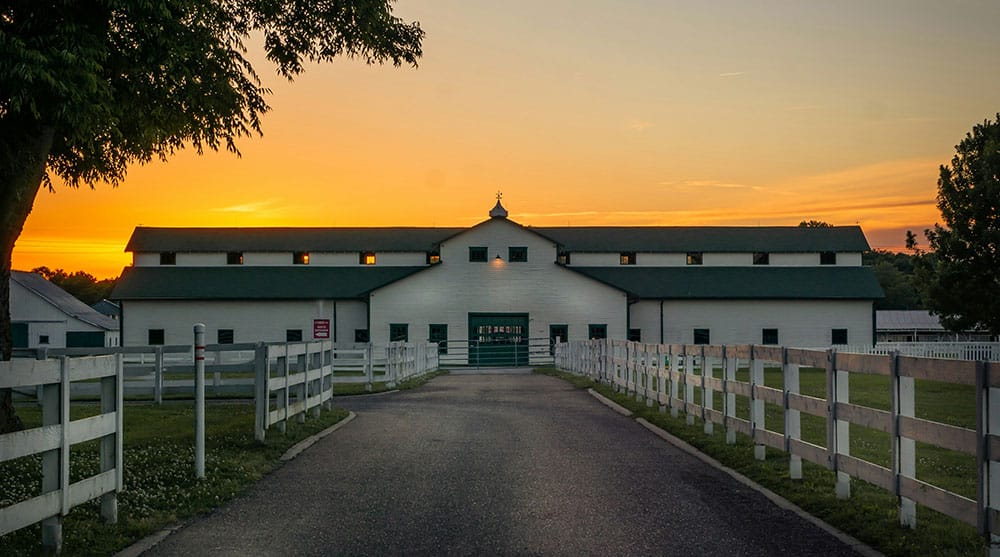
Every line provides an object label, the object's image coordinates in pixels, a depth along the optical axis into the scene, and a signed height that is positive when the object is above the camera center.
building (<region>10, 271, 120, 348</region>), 76.12 +0.43
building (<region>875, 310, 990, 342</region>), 93.69 -0.93
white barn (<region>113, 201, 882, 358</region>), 53.88 +1.92
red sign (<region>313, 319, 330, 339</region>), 35.09 -0.21
